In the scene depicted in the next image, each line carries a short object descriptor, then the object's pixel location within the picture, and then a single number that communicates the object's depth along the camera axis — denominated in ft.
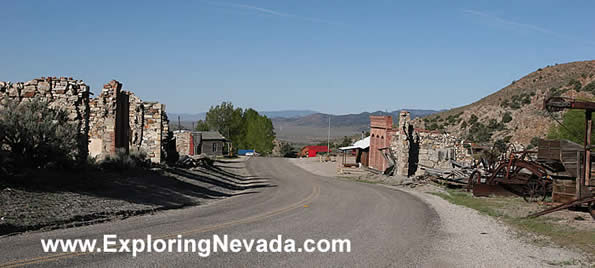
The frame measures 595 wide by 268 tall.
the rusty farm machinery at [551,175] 54.90
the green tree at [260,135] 304.71
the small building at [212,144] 257.34
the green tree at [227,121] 320.70
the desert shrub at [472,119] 246.15
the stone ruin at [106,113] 71.36
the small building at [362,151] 173.66
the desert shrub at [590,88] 206.46
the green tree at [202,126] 341.41
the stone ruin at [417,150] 122.31
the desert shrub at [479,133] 206.28
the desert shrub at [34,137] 54.34
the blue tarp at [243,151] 285.56
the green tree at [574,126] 112.27
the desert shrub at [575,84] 216.74
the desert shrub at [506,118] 223.10
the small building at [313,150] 262.47
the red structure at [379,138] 142.10
